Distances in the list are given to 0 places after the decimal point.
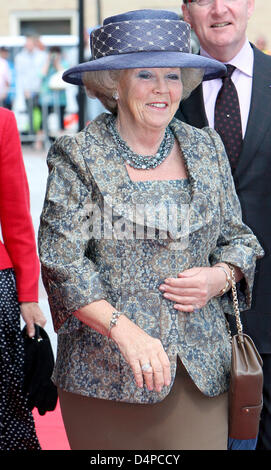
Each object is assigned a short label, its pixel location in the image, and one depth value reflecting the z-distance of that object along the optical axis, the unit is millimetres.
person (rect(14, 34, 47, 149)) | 16594
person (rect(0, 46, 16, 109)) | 16750
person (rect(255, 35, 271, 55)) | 16789
